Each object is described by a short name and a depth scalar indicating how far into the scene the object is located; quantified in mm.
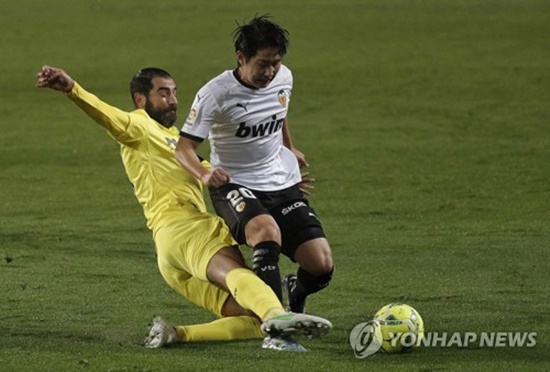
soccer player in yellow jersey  16609
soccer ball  16266
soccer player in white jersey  16766
